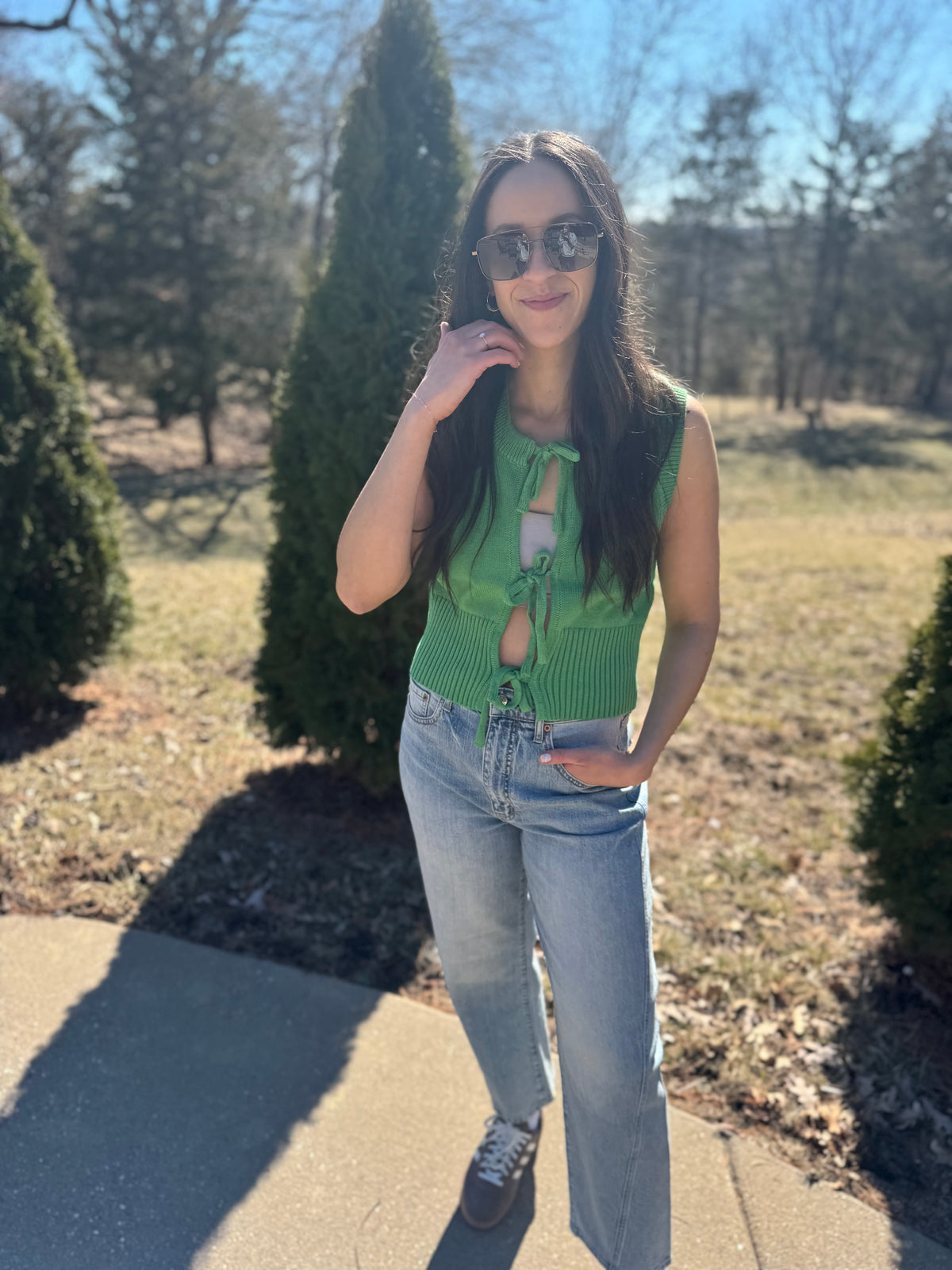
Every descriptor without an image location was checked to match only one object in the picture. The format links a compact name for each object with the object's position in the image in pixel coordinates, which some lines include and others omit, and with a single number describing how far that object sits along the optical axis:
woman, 1.72
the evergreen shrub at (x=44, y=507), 4.43
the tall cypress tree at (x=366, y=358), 3.32
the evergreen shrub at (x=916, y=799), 2.66
